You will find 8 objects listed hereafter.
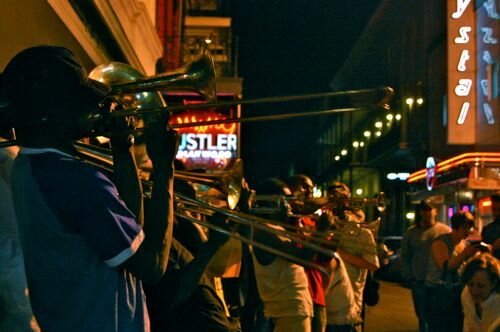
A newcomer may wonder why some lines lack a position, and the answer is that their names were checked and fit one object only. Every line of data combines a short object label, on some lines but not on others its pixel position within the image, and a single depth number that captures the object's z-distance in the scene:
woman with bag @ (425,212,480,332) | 6.82
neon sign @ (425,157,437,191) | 21.38
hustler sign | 13.86
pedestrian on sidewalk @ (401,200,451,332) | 7.88
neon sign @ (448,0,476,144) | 17.08
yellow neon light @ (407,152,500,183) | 17.02
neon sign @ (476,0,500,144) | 17.31
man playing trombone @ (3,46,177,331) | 1.84
